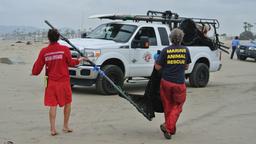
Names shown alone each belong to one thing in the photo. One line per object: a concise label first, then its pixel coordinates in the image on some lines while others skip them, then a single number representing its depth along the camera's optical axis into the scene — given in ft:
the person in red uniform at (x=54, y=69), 25.82
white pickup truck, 42.86
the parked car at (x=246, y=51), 106.32
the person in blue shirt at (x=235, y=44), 113.09
